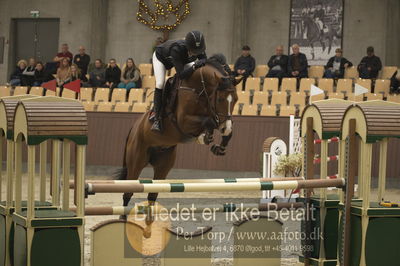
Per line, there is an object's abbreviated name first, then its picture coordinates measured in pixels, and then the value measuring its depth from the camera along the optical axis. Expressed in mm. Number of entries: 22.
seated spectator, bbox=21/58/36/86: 19938
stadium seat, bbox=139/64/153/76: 19484
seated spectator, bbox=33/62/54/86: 19609
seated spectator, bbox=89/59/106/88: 19000
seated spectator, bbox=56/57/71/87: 18594
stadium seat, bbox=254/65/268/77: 18781
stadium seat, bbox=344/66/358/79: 17734
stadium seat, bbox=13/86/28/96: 18859
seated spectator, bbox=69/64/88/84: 18578
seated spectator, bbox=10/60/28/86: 20172
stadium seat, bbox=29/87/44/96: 18703
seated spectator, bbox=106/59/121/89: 18625
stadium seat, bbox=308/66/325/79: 18328
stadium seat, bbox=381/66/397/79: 18250
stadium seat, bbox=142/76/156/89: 18531
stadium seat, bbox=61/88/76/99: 18027
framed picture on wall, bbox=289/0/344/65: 20828
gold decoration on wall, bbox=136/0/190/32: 22672
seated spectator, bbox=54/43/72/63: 20219
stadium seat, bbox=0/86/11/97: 18766
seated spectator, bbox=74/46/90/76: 19547
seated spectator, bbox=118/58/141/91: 18297
